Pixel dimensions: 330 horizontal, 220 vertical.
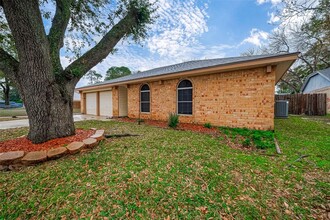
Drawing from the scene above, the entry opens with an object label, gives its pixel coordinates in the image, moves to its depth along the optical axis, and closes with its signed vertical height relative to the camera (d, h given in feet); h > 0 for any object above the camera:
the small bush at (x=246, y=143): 14.99 -3.72
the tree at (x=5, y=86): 79.81 +11.06
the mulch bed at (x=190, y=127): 19.83 -3.10
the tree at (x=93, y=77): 116.16 +23.19
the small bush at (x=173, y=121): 21.44 -2.13
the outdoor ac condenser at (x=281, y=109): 33.96 -0.67
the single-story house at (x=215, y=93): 18.69 +2.07
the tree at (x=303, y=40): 29.35 +20.61
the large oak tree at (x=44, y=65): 11.27 +3.50
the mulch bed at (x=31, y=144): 11.48 -3.11
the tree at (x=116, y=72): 101.65 +23.54
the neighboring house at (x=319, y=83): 46.52 +8.45
